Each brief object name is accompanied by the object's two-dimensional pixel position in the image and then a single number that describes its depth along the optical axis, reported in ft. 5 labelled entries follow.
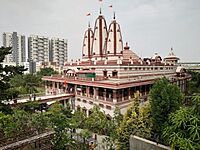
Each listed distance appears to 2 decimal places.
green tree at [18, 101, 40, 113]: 50.94
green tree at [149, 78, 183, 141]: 30.91
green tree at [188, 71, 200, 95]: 92.63
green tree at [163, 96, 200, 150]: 19.12
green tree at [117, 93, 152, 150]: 31.99
